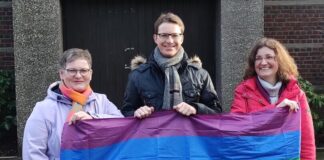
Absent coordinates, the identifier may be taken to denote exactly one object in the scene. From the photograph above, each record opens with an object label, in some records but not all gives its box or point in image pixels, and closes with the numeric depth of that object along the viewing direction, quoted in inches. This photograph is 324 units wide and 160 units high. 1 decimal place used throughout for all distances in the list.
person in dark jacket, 149.8
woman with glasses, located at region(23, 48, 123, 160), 132.6
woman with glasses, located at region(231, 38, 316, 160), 152.9
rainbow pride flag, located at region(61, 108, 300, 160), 148.9
